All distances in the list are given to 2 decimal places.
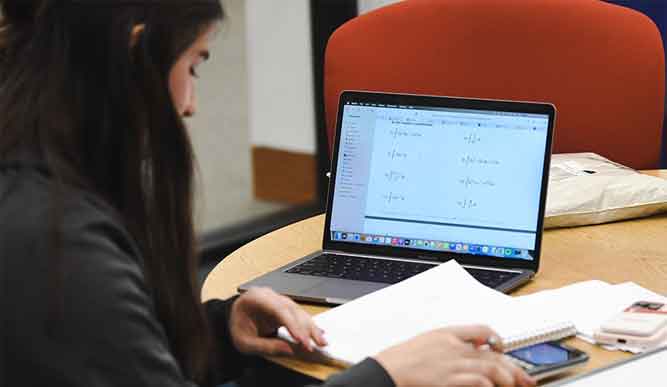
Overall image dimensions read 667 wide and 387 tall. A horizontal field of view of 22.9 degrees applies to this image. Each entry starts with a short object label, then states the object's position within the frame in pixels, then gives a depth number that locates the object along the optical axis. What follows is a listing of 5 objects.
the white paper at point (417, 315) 1.87
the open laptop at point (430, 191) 2.11
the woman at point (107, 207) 1.60
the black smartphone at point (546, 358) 1.80
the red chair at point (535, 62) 2.76
